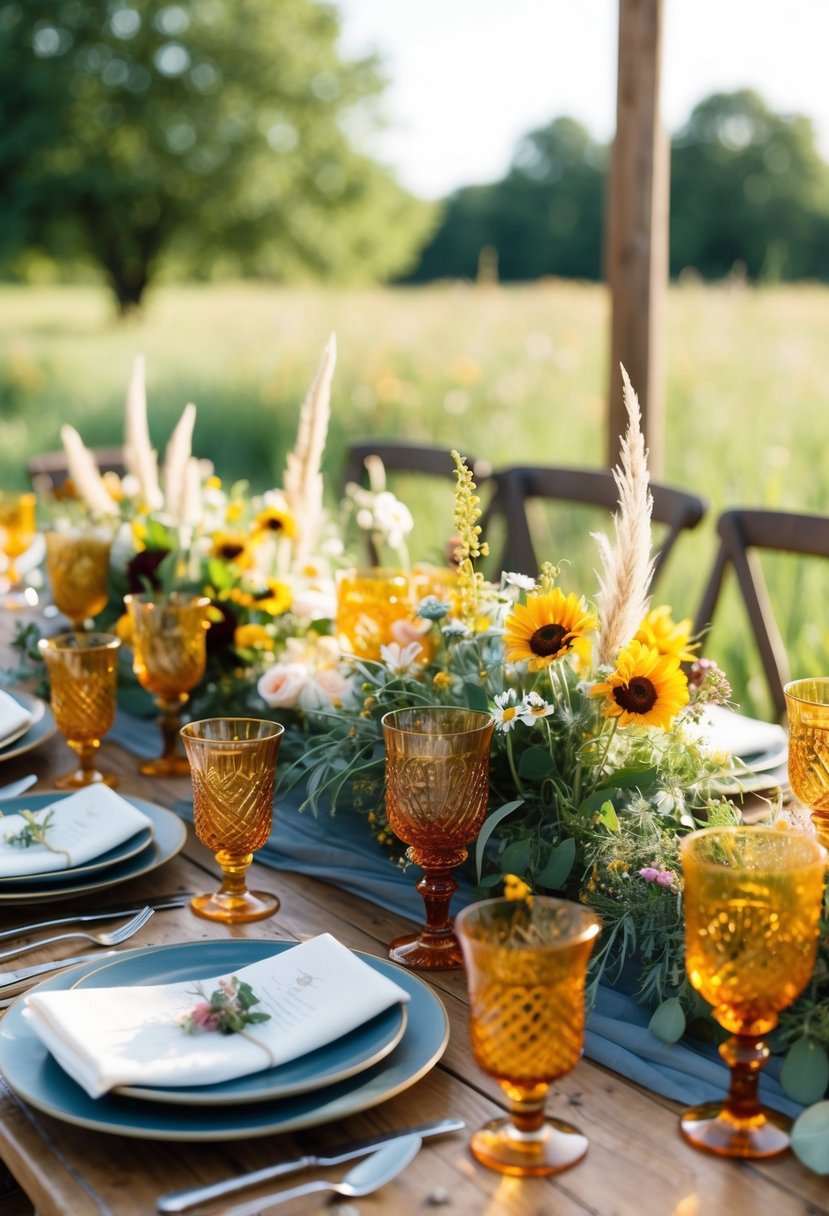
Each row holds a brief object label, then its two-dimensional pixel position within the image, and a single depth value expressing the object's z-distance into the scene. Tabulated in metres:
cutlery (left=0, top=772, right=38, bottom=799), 1.42
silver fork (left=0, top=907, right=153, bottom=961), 1.07
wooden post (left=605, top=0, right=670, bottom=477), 2.79
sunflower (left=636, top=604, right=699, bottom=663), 1.14
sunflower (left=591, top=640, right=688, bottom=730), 1.09
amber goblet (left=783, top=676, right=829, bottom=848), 1.04
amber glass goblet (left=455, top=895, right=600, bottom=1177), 0.73
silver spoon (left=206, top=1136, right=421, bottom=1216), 0.73
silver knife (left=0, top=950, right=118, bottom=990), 1.01
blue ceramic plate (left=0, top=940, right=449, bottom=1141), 0.78
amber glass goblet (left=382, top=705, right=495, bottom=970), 1.02
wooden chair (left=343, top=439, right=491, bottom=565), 2.89
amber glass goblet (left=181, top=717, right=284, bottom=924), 1.09
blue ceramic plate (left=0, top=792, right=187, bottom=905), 1.15
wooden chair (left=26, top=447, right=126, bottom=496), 3.61
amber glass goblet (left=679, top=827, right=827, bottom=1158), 0.77
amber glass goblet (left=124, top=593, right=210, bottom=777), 1.49
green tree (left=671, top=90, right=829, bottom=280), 23.64
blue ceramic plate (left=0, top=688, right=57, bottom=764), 1.53
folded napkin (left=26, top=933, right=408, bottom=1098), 0.82
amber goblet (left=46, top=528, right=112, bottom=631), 1.85
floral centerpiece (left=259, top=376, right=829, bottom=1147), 1.01
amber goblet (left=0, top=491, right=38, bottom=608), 2.43
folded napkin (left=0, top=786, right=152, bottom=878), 1.18
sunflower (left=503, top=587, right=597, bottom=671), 1.12
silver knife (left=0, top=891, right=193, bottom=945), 1.11
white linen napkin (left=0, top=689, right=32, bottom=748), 1.53
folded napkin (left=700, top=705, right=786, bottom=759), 1.43
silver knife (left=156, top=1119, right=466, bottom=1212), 0.73
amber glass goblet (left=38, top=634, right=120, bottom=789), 1.40
